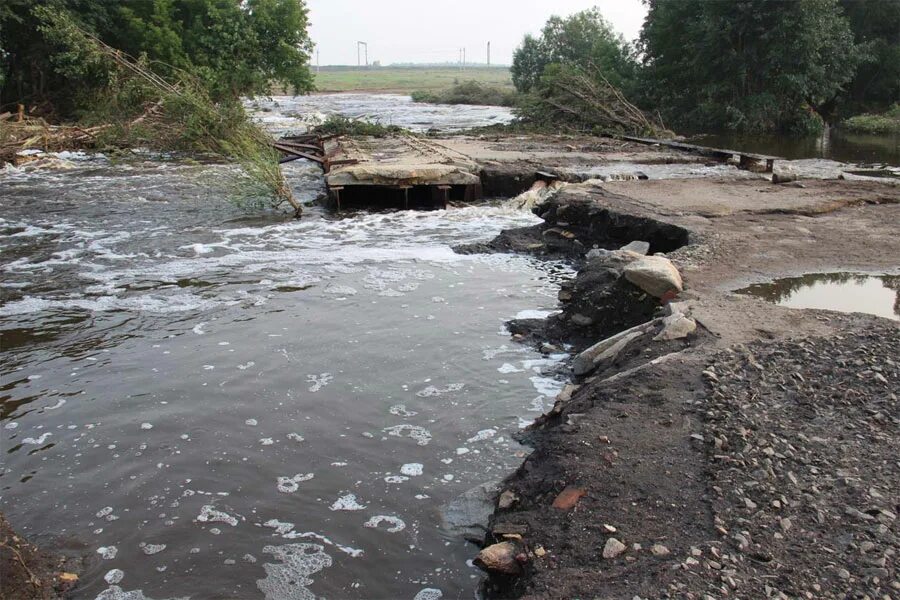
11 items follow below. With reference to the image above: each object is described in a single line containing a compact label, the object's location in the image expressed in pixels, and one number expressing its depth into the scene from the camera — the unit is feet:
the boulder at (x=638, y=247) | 26.95
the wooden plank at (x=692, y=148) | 55.98
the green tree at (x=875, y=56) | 92.58
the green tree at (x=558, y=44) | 135.13
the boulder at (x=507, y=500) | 12.03
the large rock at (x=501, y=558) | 10.19
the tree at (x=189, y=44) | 78.23
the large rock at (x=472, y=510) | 12.37
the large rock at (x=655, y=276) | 20.61
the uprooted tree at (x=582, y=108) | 75.72
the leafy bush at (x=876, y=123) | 82.79
